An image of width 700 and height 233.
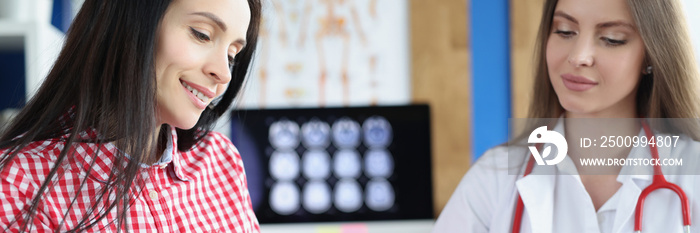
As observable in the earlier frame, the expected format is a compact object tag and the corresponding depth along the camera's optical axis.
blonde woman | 1.34
